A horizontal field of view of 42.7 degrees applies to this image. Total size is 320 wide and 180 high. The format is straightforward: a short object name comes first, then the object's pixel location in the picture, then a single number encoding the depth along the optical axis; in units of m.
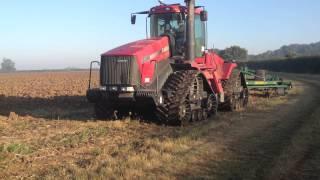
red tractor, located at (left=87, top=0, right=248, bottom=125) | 10.95
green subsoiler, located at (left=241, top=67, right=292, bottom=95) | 18.31
